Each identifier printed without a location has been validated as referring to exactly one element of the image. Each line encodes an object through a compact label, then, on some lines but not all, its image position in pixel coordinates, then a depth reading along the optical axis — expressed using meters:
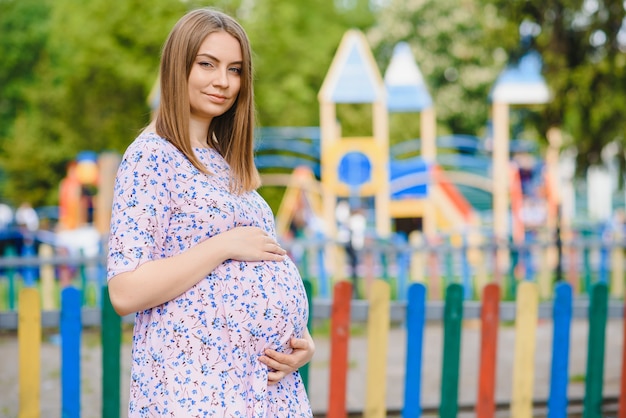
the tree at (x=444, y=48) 26.17
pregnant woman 1.67
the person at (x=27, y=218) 18.19
